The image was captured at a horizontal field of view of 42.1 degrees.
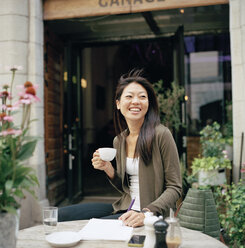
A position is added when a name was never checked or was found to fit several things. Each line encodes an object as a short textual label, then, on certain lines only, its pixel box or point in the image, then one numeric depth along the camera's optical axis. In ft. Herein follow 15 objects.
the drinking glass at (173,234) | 3.99
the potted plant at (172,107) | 15.31
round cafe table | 4.58
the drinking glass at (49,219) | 5.01
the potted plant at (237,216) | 9.03
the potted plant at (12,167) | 3.51
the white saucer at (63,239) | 4.50
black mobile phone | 4.39
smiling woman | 6.54
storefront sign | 13.06
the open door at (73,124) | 16.62
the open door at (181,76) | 15.57
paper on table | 4.84
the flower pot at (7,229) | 3.67
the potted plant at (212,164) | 12.94
